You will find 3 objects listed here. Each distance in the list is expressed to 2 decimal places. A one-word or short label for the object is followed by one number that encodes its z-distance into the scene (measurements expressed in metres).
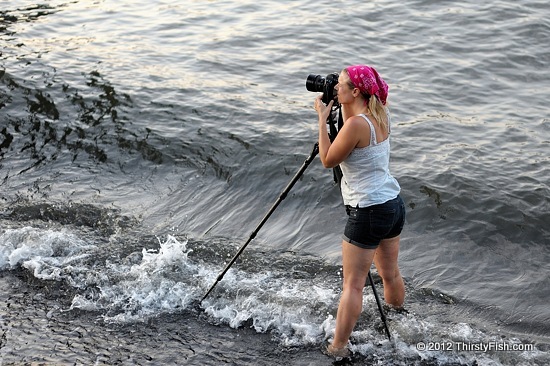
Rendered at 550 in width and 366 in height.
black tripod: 9.88
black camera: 9.55
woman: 9.29
